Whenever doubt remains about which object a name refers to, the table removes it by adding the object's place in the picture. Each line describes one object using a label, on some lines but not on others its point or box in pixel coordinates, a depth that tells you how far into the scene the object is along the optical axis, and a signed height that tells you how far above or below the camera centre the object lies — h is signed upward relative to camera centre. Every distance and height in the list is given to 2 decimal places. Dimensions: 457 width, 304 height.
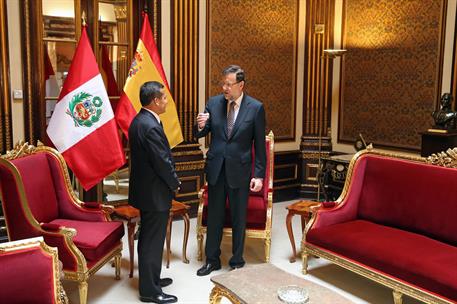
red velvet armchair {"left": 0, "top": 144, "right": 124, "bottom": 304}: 2.72 -0.81
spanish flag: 3.93 +0.07
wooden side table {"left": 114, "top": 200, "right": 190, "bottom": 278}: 3.37 -0.93
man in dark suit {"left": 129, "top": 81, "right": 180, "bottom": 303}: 2.78 -0.55
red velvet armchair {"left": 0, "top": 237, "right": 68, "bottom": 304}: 2.02 -0.80
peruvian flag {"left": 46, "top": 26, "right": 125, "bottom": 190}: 3.63 -0.27
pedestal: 4.13 -0.42
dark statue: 4.16 -0.19
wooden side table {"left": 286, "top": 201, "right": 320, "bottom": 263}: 3.65 -0.93
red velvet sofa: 2.69 -0.94
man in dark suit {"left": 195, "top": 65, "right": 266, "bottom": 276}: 3.34 -0.46
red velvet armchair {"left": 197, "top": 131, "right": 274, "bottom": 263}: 3.63 -0.98
